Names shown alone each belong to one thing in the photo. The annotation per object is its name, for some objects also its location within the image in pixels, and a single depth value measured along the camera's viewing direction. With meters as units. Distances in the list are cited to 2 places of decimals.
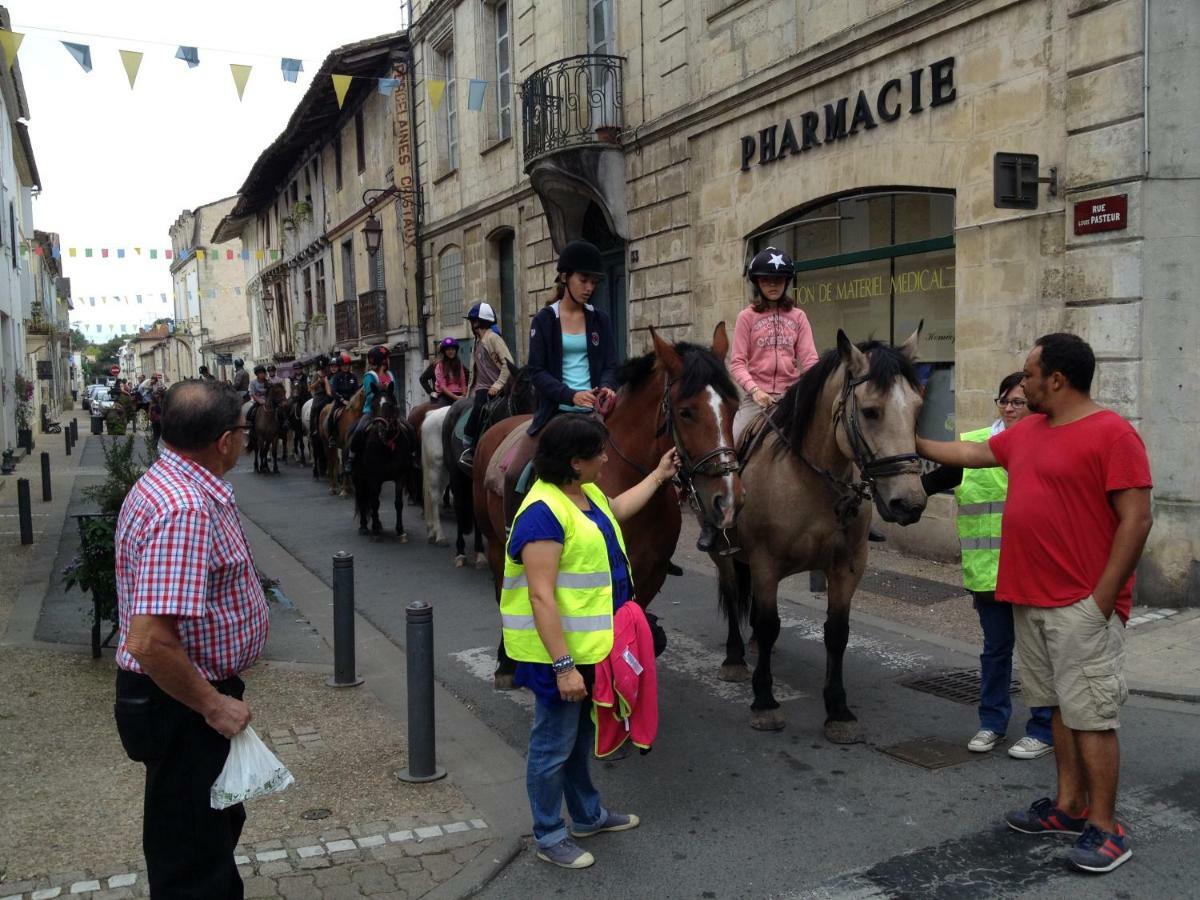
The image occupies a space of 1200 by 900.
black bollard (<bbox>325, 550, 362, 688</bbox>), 6.04
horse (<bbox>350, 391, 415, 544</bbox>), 11.98
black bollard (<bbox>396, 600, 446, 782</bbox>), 4.66
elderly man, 2.53
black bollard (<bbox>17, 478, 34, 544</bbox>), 11.09
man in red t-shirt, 3.50
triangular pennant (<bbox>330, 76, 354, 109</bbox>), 12.83
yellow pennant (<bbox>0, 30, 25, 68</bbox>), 9.70
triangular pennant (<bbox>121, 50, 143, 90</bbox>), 10.57
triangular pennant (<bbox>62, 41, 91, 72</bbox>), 10.36
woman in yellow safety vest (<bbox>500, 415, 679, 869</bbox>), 3.48
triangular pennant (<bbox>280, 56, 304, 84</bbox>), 11.77
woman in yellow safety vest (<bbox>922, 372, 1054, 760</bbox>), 4.82
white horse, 11.38
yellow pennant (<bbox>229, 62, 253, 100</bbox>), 11.48
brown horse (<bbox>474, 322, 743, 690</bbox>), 4.41
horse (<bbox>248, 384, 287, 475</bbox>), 19.78
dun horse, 4.86
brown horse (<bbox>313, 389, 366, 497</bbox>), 13.52
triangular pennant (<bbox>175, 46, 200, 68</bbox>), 11.02
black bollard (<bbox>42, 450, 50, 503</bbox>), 15.02
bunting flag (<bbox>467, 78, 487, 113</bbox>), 14.26
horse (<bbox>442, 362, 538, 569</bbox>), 9.58
